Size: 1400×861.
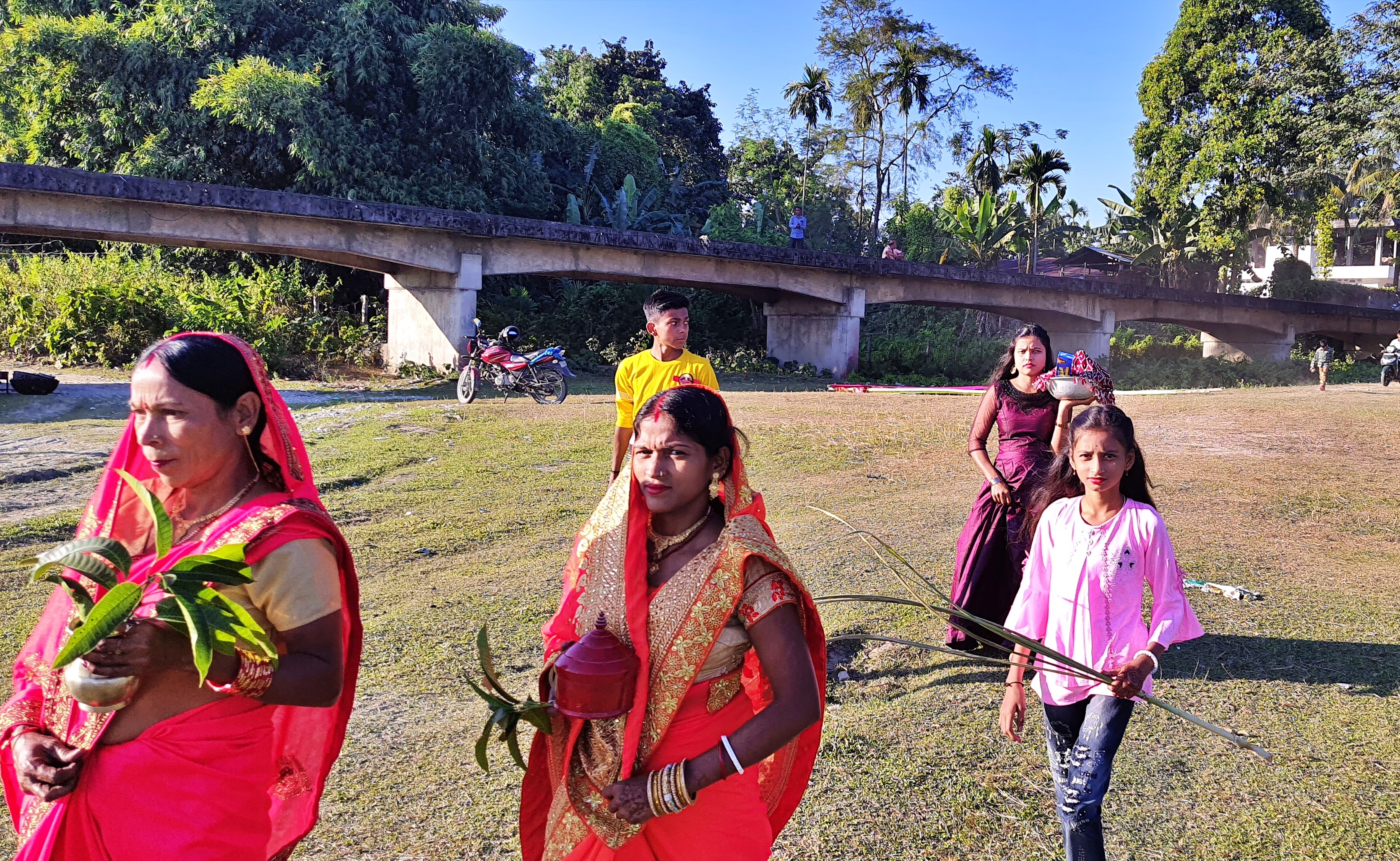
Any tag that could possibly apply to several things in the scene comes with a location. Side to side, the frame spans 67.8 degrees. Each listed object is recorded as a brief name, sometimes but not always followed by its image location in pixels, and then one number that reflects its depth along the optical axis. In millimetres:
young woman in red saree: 1874
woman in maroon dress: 4555
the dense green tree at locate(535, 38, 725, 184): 36594
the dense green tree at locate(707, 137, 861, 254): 30641
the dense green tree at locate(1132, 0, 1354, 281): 28266
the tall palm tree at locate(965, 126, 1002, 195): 36053
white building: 45719
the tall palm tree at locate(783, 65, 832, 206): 35688
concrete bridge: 16156
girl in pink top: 2504
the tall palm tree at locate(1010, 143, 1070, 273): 32781
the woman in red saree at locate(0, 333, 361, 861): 1718
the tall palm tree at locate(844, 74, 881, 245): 36062
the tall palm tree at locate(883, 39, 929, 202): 34875
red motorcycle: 14820
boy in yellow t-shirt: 5191
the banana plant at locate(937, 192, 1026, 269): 32375
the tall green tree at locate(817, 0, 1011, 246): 35031
